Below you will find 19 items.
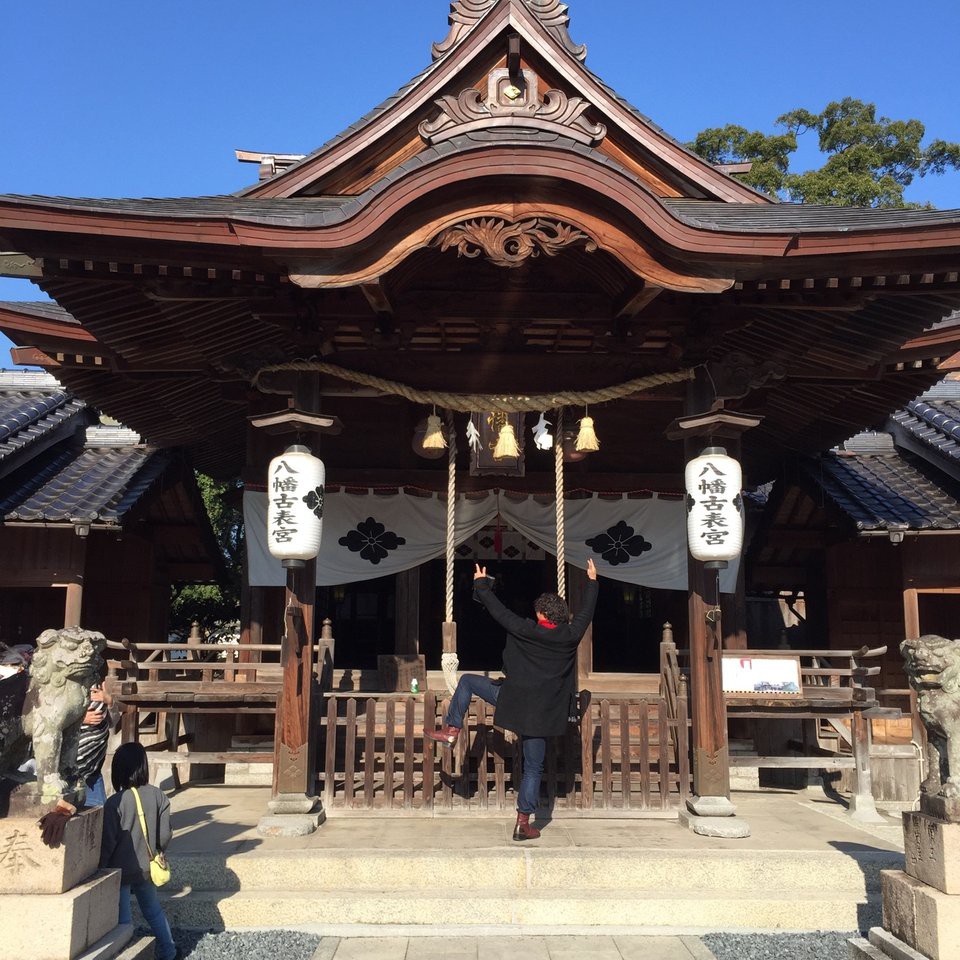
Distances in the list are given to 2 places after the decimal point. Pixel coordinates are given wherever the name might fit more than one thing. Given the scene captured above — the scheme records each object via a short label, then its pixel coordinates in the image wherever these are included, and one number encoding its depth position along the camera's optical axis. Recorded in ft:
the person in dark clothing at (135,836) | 14.53
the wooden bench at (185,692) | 25.55
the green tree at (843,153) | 78.89
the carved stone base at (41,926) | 11.90
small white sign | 25.09
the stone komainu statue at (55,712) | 12.78
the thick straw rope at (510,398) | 23.39
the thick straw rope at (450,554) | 21.42
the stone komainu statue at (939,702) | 13.58
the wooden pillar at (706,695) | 21.27
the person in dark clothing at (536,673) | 19.48
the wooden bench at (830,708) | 25.41
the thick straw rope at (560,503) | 22.89
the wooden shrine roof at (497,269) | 19.60
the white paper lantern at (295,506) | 21.66
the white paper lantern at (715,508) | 21.67
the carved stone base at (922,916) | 12.73
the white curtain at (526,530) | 31.60
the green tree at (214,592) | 63.26
